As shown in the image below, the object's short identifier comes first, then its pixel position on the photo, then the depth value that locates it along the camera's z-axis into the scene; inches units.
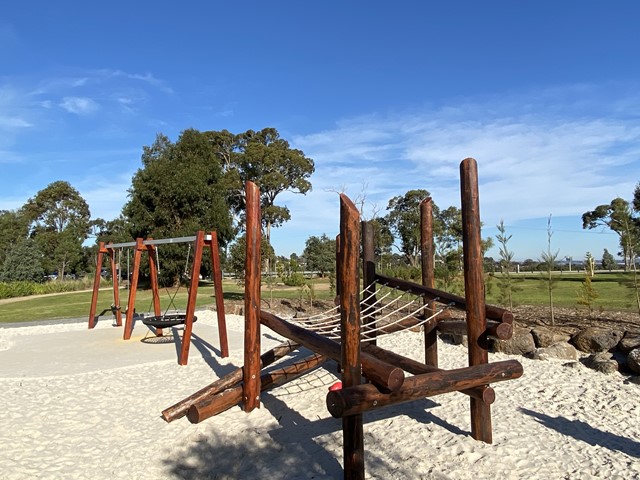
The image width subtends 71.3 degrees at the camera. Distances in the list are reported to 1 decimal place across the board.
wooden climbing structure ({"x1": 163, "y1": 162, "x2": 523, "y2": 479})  112.0
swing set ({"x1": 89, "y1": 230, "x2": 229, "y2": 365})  259.1
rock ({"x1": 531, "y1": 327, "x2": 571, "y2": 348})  254.0
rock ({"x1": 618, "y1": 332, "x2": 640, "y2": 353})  220.7
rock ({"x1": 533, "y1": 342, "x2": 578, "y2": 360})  238.9
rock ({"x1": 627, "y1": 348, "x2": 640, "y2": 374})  201.0
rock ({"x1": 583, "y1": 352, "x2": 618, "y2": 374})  211.9
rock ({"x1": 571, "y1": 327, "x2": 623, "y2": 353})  238.2
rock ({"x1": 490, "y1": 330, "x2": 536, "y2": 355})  250.8
